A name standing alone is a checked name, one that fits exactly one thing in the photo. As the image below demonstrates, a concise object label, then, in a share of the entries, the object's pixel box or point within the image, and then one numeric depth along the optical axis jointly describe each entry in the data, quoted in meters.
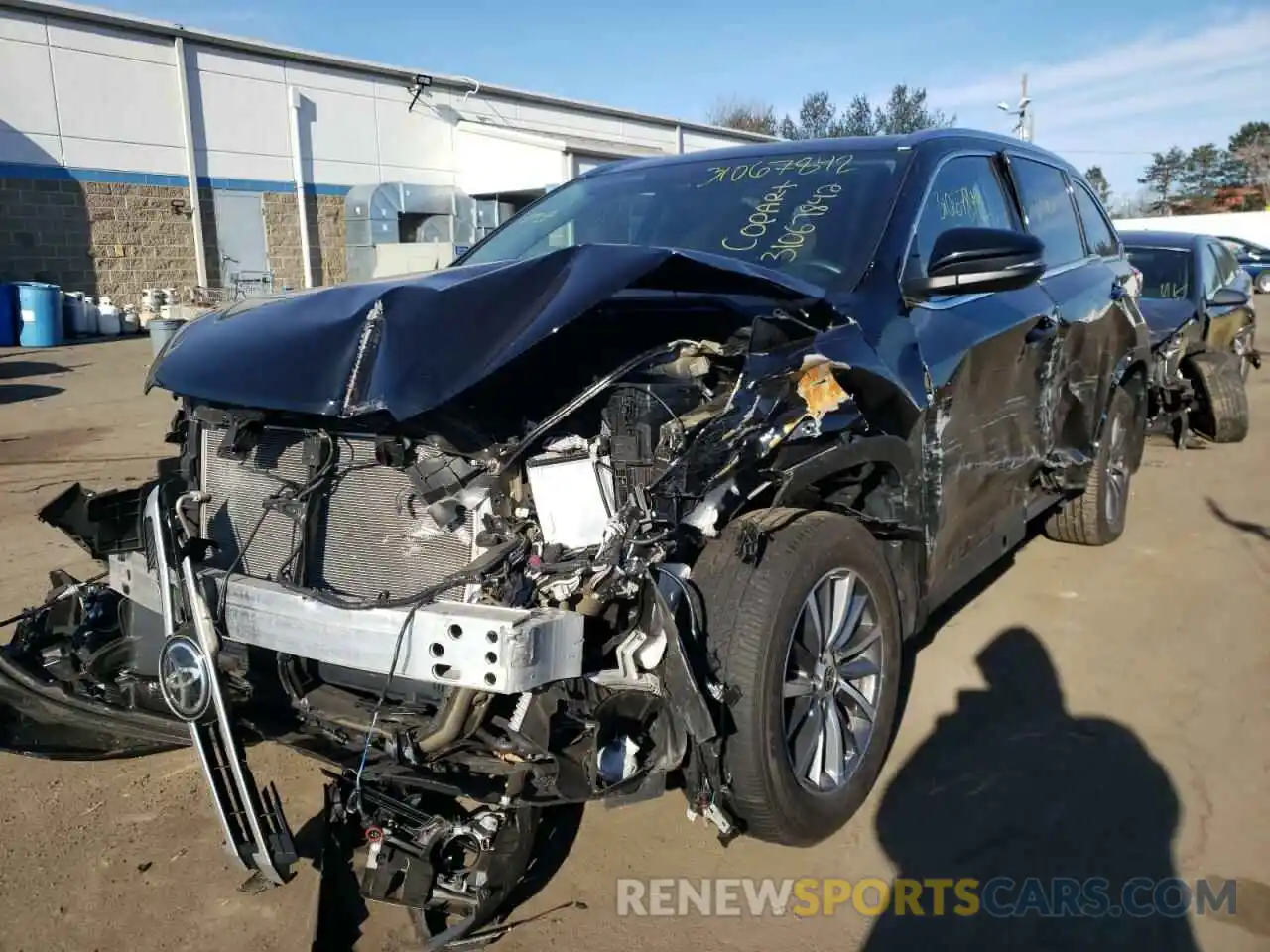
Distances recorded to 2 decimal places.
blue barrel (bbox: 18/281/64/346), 16.95
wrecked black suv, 2.37
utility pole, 38.81
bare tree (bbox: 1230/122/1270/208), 58.16
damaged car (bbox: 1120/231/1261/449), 8.20
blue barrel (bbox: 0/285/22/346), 16.88
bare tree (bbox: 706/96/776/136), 51.69
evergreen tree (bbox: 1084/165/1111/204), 60.44
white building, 18.47
